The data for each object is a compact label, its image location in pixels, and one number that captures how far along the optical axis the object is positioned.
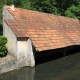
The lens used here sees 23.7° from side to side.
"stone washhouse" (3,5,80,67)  16.25
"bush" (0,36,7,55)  15.77
